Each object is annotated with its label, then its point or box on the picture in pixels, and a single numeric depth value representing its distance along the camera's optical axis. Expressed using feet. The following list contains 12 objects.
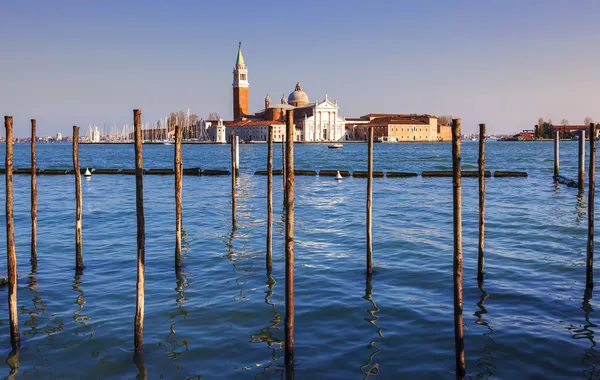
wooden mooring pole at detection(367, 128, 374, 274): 32.86
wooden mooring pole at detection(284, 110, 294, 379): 20.48
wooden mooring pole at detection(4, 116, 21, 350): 21.90
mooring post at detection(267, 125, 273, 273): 34.17
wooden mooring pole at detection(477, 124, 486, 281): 31.27
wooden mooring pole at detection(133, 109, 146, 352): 21.45
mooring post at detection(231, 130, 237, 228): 51.14
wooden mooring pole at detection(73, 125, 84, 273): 33.47
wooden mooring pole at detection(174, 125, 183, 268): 34.88
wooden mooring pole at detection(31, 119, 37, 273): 33.50
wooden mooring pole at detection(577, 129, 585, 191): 74.64
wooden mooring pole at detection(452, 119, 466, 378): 19.58
